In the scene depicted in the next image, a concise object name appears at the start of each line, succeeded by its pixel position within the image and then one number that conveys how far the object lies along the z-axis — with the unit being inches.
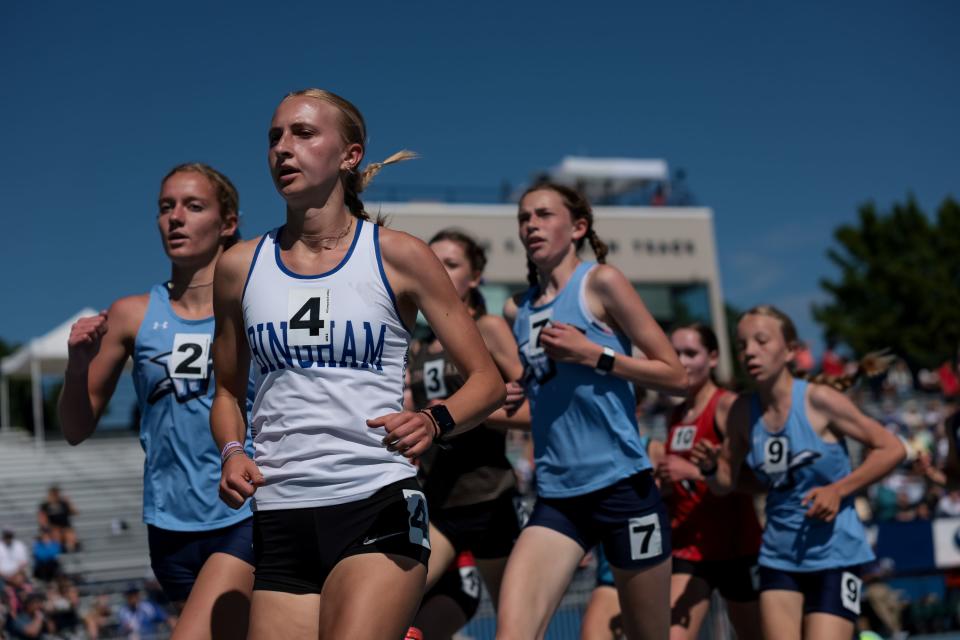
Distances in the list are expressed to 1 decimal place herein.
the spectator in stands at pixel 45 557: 552.1
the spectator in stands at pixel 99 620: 442.0
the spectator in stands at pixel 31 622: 421.4
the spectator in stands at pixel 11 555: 522.6
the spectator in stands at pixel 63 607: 448.2
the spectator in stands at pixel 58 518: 640.9
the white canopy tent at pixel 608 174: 1577.3
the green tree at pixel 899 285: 1540.4
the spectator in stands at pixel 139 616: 467.2
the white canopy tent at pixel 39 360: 966.4
